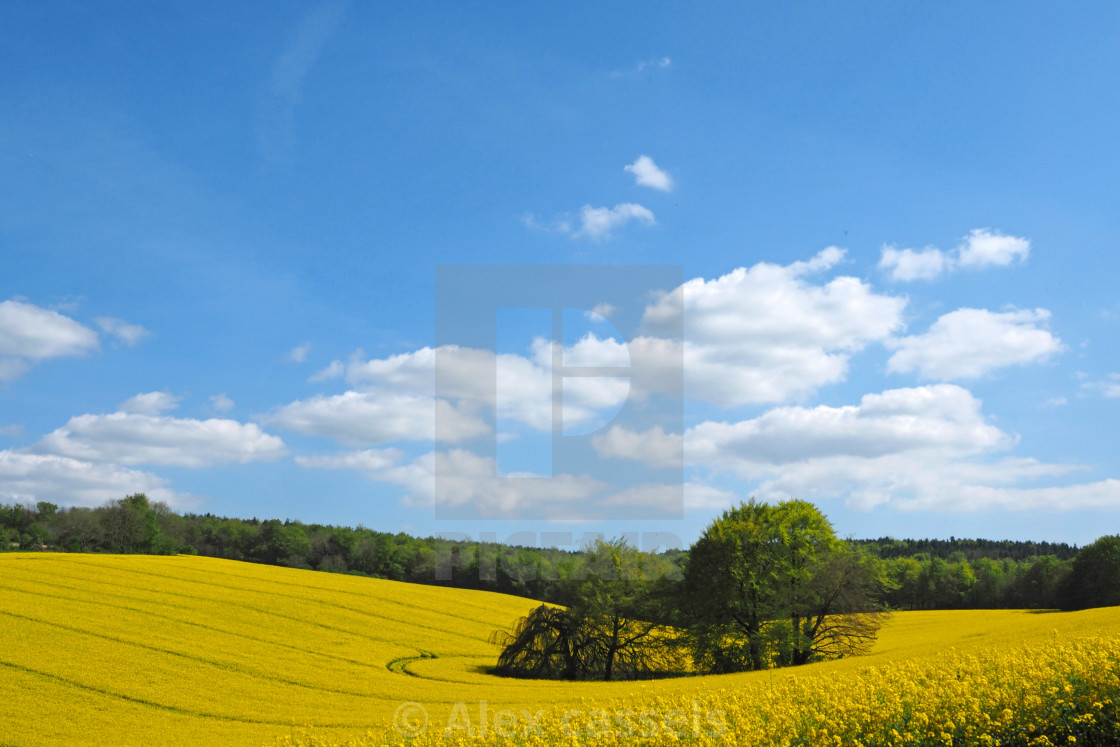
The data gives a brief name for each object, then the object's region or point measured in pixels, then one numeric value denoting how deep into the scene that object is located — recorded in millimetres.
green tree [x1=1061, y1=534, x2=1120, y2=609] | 65938
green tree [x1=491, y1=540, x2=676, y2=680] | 36562
